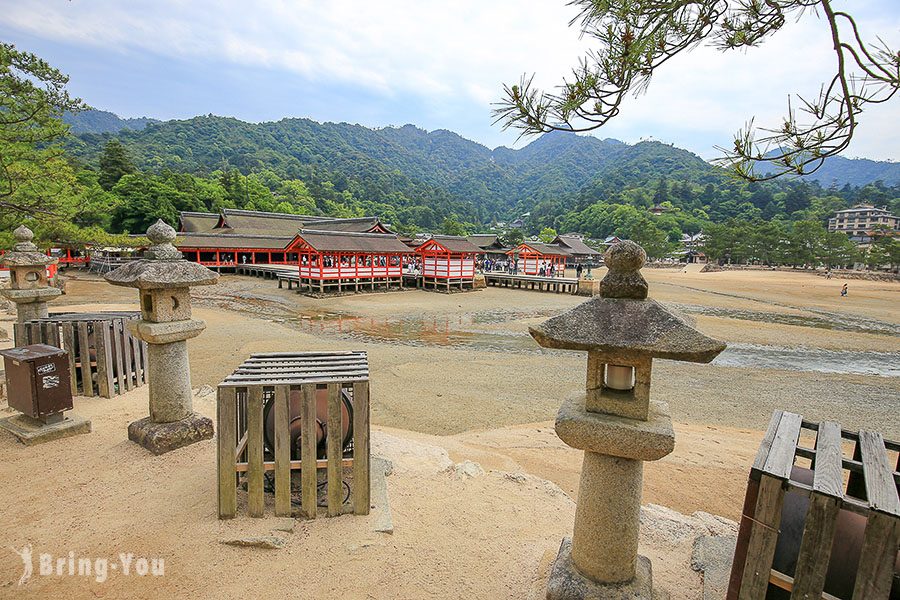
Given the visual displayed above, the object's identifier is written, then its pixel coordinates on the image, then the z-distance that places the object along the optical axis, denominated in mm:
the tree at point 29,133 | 7594
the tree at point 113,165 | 44250
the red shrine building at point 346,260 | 26031
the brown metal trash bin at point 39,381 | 4852
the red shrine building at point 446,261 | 29906
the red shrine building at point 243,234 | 34656
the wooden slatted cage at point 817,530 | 1971
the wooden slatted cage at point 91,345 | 6398
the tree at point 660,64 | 2725
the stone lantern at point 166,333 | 4734
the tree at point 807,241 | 49000
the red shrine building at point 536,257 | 39375
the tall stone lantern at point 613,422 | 2547
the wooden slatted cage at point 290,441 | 3508
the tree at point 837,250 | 47594
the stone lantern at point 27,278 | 7074
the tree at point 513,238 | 56469
